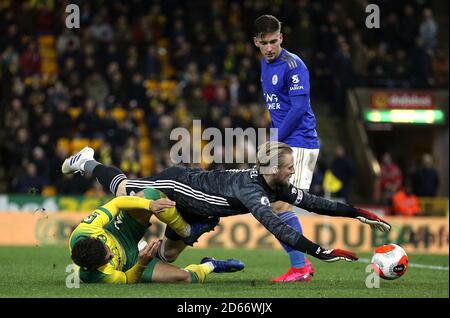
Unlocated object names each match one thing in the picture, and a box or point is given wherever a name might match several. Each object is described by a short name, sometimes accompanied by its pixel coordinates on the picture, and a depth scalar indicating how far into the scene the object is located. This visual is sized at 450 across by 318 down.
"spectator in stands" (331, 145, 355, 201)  20.70
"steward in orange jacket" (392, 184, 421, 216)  20.08
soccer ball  9.05
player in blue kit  9.63
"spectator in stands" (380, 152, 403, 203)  22.05
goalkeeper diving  8.47
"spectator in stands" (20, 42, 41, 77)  21.53
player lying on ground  8.28
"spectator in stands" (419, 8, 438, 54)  24.59
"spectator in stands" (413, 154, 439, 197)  21.94
